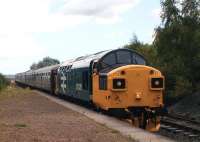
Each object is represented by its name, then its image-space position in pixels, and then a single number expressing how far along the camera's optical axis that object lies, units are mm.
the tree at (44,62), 154375
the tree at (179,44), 30338
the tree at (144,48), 35062
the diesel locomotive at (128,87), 18125
